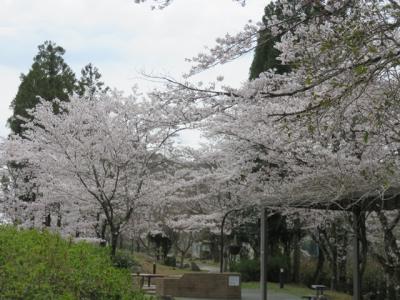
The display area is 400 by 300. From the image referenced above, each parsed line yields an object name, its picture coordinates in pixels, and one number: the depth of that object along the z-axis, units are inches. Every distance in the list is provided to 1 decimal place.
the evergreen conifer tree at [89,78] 1091.2
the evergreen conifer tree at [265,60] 791.7
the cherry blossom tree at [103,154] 625.6
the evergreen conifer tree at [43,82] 1018.3
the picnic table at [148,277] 772.3
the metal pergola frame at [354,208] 421.4
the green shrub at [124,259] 499.7
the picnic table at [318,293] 624.4
